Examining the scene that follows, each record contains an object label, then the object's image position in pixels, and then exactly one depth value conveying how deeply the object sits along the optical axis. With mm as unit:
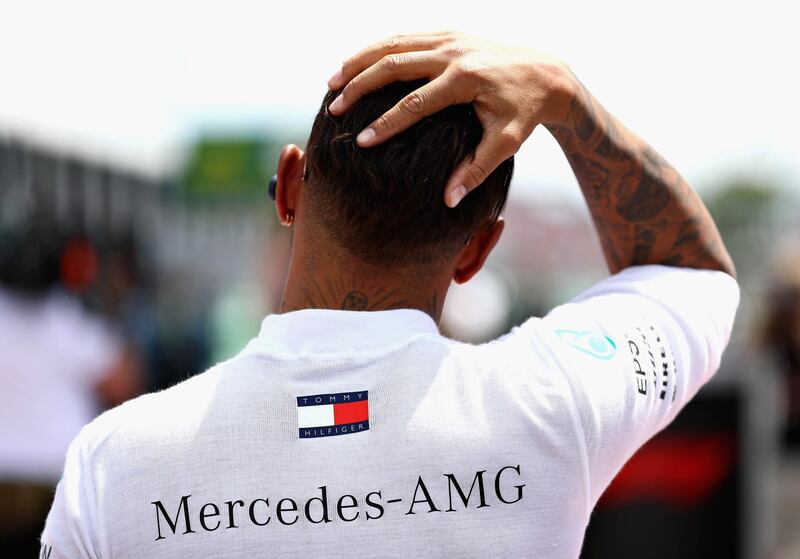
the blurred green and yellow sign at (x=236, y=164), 47156
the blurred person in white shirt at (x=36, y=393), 11305
